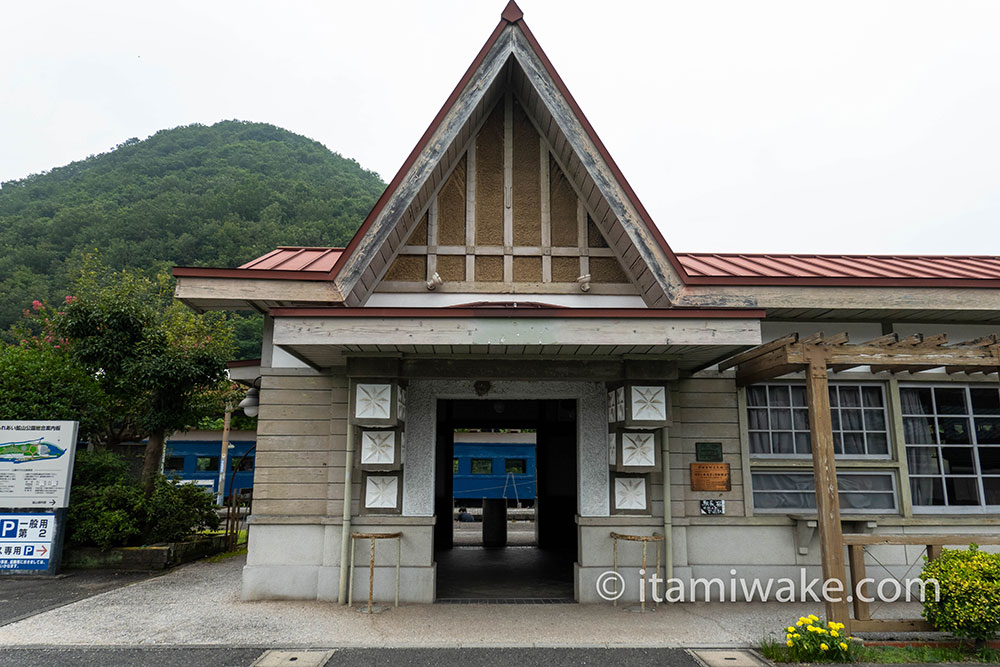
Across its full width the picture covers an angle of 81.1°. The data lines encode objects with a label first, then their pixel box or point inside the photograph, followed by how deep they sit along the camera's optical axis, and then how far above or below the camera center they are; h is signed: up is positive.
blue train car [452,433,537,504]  16.80 -0.30
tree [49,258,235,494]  10.34 +1.64
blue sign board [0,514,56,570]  8.76 -1.33
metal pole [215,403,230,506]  17.31 -0.27
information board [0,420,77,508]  8.80 -0.16
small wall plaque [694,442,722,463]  7.49 +0.08
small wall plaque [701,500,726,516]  7.34 -0.60
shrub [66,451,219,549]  9.35 -0.89
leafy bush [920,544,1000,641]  5.04 -1.16
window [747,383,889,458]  7.67 +0.50
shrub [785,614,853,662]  4.98 -1.55
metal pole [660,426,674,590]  7.04 -0.70
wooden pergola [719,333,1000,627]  5.53 +0.96
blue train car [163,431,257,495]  18.09 -0.15
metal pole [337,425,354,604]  6.80 -0.77
